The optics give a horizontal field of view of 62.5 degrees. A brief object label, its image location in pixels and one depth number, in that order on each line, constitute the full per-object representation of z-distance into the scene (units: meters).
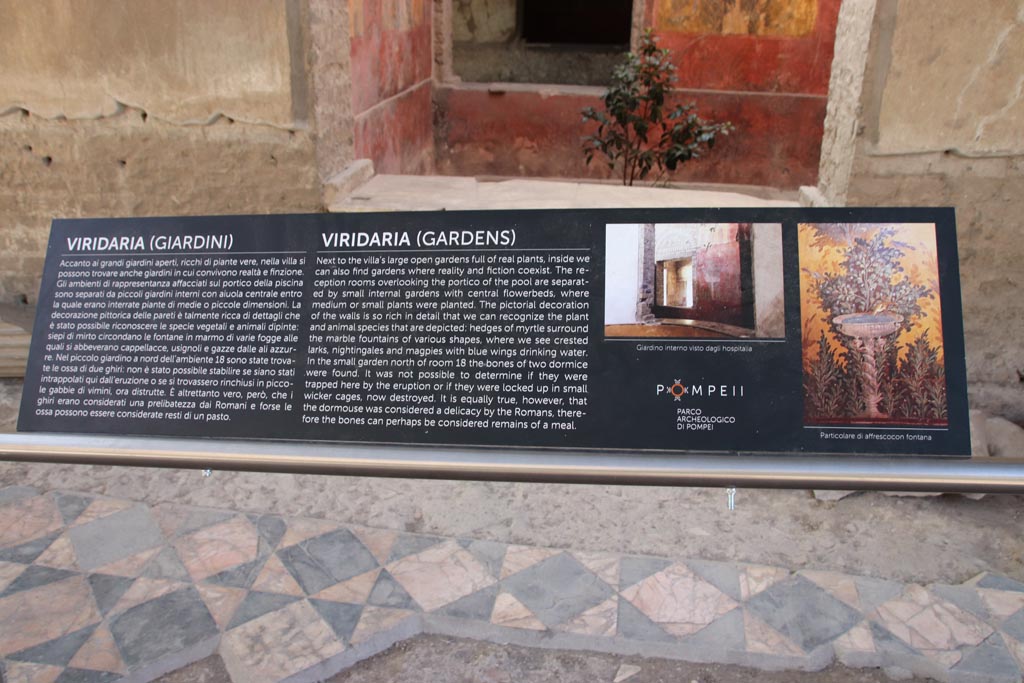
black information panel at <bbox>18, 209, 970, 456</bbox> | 1.82
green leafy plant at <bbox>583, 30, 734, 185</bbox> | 6.61
